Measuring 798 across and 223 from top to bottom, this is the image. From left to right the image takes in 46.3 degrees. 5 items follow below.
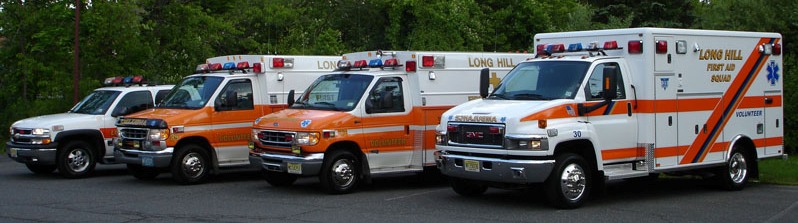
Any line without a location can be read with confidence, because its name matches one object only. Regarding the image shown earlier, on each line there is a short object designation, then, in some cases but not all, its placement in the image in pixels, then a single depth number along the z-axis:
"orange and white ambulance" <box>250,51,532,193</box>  13.87
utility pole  25.14
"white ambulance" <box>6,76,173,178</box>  16.97
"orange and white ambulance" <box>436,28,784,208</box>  11.88
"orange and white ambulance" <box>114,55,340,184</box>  15.43
